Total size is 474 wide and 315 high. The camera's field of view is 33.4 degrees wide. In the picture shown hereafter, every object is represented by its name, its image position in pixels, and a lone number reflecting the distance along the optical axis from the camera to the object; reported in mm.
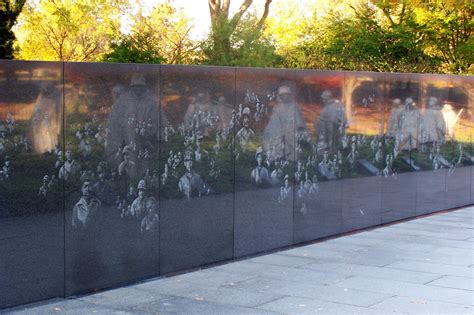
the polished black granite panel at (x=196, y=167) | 9383
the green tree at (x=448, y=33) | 27688
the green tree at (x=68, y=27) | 23125
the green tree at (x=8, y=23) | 15216
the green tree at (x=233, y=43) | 16609
